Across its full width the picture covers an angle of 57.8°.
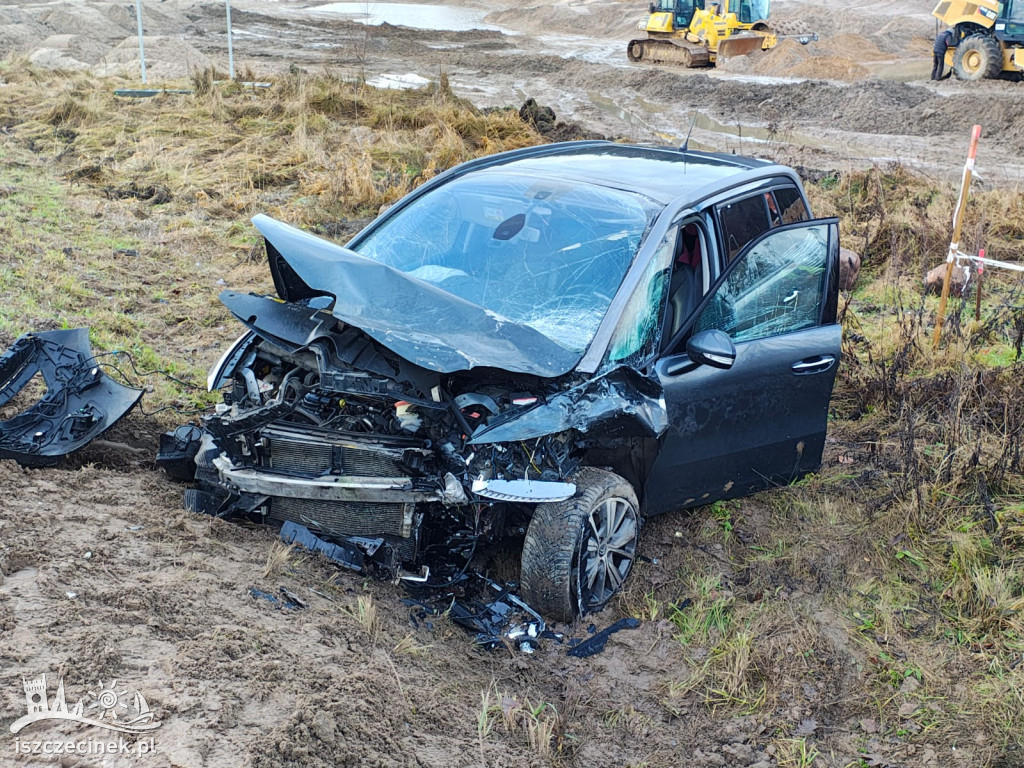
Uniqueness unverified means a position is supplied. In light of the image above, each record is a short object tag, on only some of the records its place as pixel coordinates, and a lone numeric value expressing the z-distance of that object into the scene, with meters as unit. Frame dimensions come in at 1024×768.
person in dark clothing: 23.56
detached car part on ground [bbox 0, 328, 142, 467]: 4.46
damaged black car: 3.80
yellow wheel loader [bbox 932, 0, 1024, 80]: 21.70
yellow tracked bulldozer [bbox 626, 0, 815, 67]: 27.67
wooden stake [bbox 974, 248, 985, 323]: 7.13
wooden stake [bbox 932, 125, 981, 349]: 6.63
